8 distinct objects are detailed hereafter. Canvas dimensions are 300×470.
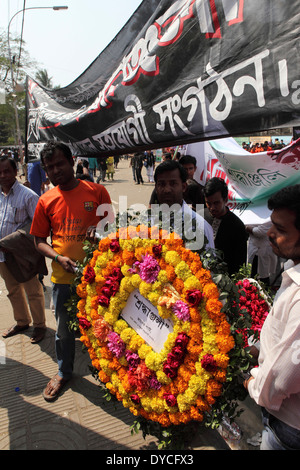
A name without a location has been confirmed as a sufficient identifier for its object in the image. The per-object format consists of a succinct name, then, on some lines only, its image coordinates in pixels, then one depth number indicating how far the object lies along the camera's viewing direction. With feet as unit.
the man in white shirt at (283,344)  4.51
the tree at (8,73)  96.17
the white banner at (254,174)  11.58
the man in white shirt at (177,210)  6.67
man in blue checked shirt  12.04
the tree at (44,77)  165.17
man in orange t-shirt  9.11
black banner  4.46
